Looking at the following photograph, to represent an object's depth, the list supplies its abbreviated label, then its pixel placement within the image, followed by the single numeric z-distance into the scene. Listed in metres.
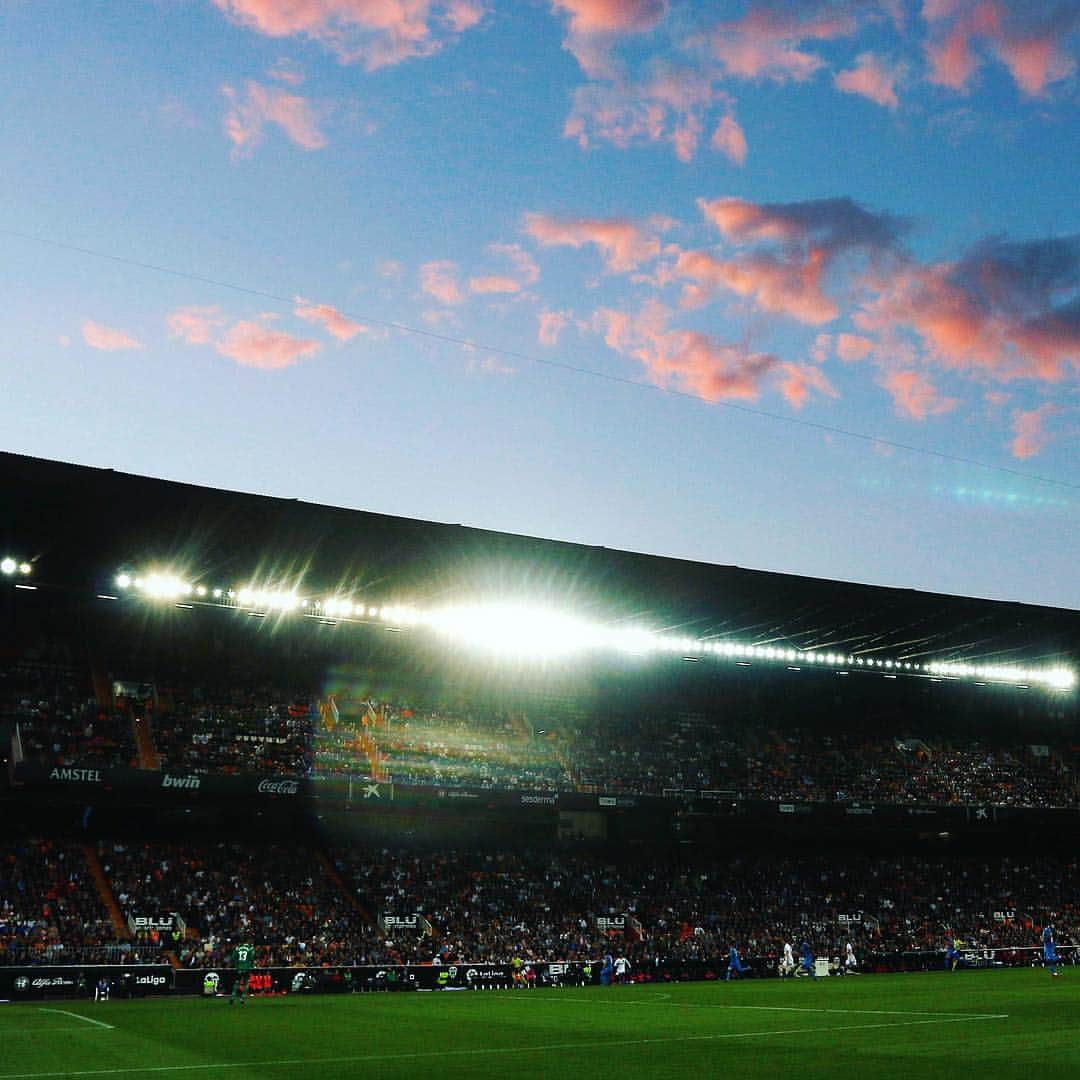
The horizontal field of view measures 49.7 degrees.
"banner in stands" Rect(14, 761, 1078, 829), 43.50
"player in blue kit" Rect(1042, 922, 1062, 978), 41.06
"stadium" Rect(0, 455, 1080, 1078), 39.97
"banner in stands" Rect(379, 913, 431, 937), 47.22
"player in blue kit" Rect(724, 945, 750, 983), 45.95
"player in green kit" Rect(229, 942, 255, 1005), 31.94
